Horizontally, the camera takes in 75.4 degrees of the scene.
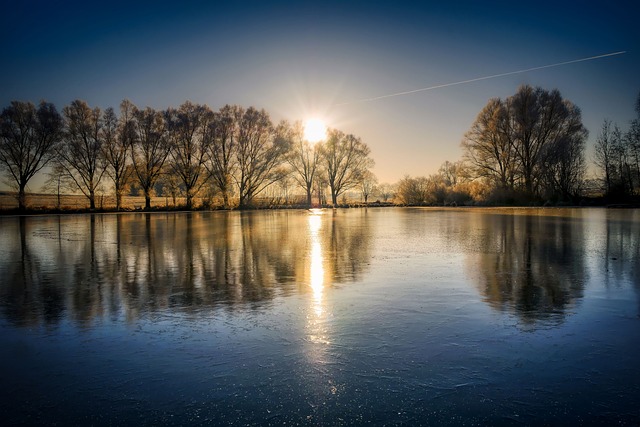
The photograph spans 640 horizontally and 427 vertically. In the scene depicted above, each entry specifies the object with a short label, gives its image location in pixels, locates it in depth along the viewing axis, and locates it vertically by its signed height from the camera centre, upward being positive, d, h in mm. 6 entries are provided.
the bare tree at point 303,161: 56406 +6643
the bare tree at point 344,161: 61144 +6949
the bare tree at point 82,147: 41938 +6930
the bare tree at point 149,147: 44656 +7083
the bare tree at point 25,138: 39219 +7525
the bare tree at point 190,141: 45688 +7820
